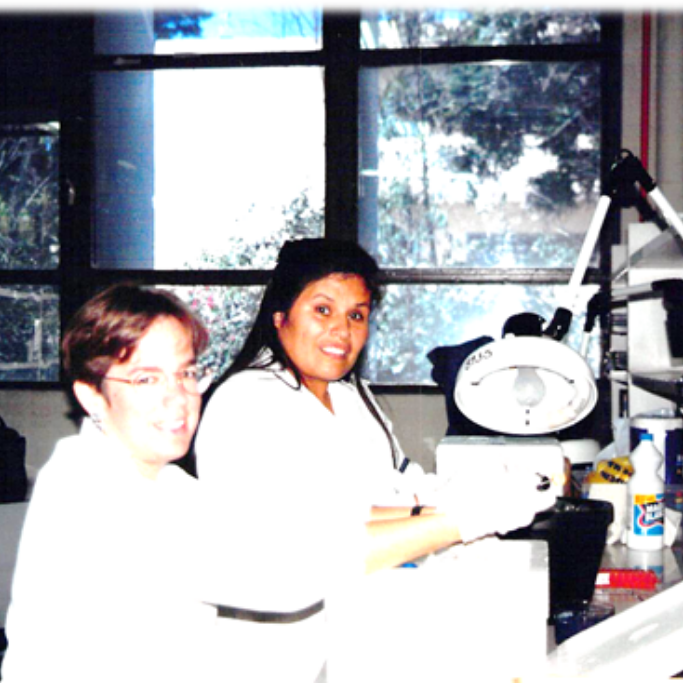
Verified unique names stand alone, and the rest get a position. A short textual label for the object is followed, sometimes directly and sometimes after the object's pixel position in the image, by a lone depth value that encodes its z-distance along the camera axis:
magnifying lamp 1.40
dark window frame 3.51
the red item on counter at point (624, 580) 1.62
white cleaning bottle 1.84
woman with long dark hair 1.10
